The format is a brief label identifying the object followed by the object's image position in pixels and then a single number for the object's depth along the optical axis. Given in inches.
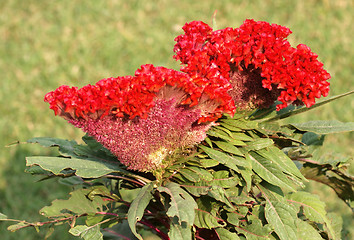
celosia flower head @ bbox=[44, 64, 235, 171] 54.4
